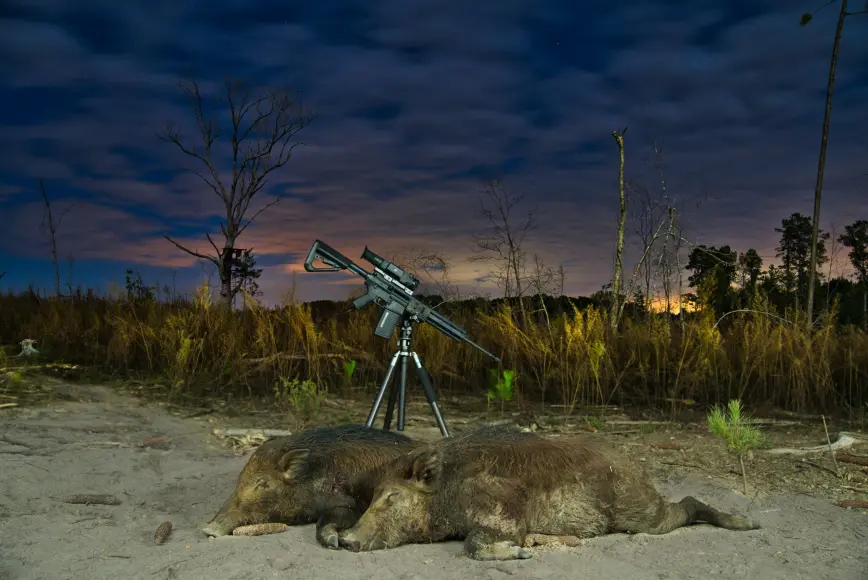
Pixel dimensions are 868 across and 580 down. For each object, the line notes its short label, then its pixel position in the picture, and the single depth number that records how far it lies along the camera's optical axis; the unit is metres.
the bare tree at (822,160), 12.33
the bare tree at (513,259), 11.98
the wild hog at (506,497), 4.12
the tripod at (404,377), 6.50
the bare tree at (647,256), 11.23
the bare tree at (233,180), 24.16
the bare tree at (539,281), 11.95
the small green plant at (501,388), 8.71
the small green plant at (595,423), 8.05
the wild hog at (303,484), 4.49
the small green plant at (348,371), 9.56
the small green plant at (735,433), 5.57
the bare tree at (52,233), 25.19
